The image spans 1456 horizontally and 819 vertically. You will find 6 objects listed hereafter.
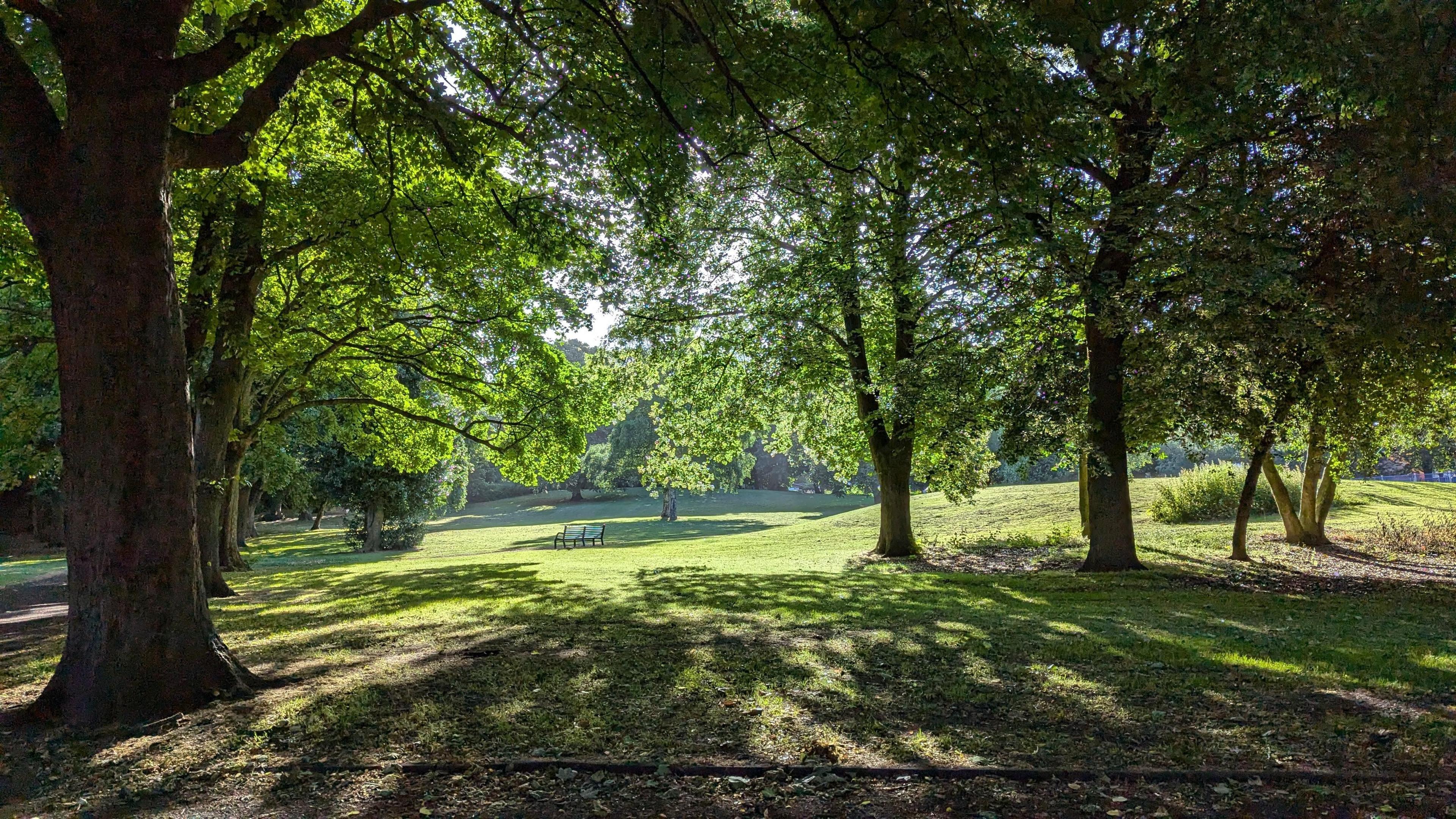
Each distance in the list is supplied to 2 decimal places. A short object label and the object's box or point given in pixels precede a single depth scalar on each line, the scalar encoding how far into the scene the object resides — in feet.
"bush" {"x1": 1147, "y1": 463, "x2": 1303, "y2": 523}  77.41
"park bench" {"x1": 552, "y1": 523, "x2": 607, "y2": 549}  100.53
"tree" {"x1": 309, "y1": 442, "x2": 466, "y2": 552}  92.53
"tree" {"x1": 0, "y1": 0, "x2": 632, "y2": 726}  15.99
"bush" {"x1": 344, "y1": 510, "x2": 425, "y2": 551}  101.04
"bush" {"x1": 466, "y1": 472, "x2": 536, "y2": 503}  229.45
